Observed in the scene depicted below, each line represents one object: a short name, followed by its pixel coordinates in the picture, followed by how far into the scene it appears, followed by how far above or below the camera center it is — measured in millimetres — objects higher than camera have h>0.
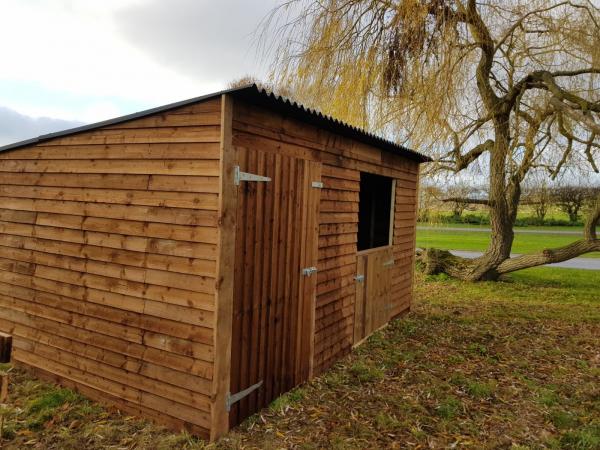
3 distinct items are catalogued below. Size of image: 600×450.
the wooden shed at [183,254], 2947 -428
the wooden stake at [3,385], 2135 -1005
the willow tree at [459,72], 5719 +2332
